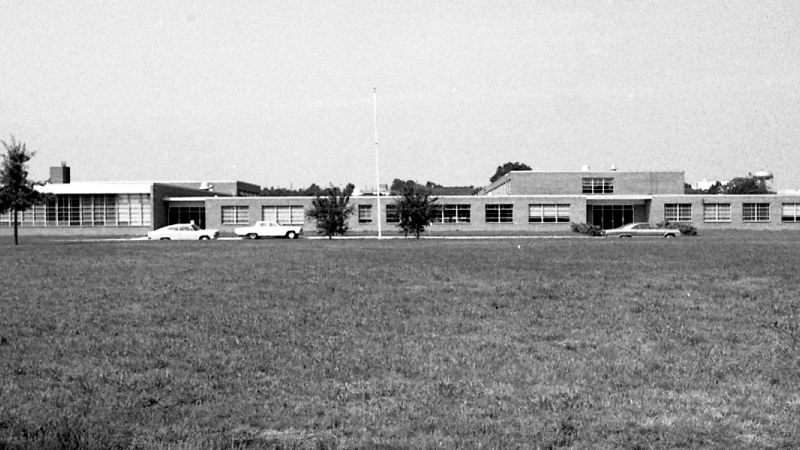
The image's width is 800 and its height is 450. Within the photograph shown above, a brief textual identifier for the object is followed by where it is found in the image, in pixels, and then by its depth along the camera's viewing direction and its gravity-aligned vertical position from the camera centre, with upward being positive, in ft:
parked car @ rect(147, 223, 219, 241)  196.13 -2.80
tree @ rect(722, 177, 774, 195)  367.95 +12.98
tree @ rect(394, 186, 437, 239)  184.14 +1.85
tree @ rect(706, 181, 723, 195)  430.61 +13.80
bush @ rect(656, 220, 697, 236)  208.33 -3.66
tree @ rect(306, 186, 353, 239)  183.83 +1.69
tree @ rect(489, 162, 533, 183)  464.24 +28.70
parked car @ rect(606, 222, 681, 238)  201.77 -4.40
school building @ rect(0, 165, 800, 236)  241.55 +2.40
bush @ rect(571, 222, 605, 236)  207.92 -3.88
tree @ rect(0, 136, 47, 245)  139.33 +7.57
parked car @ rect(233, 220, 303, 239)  202.18 -2.69
